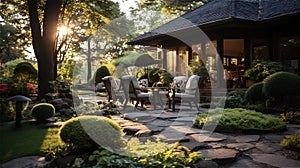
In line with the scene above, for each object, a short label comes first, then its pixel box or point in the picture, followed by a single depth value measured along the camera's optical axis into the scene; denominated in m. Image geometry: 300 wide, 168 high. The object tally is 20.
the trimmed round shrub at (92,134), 2.95
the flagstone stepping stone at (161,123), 4.64
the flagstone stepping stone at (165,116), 5.50
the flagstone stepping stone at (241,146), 3.20
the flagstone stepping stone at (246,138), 3.62
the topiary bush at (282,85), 6.04
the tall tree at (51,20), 8.59
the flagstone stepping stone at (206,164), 2.61
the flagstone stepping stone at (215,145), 3.26
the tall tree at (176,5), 18.38
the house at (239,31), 8.59
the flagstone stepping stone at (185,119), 5.16
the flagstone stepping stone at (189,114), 5.87
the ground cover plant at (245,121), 4.19
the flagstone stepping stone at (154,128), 4.17
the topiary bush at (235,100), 7.13
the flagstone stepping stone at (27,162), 2.87
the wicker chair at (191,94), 7.00
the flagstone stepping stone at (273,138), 3.63
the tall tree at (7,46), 20.85
